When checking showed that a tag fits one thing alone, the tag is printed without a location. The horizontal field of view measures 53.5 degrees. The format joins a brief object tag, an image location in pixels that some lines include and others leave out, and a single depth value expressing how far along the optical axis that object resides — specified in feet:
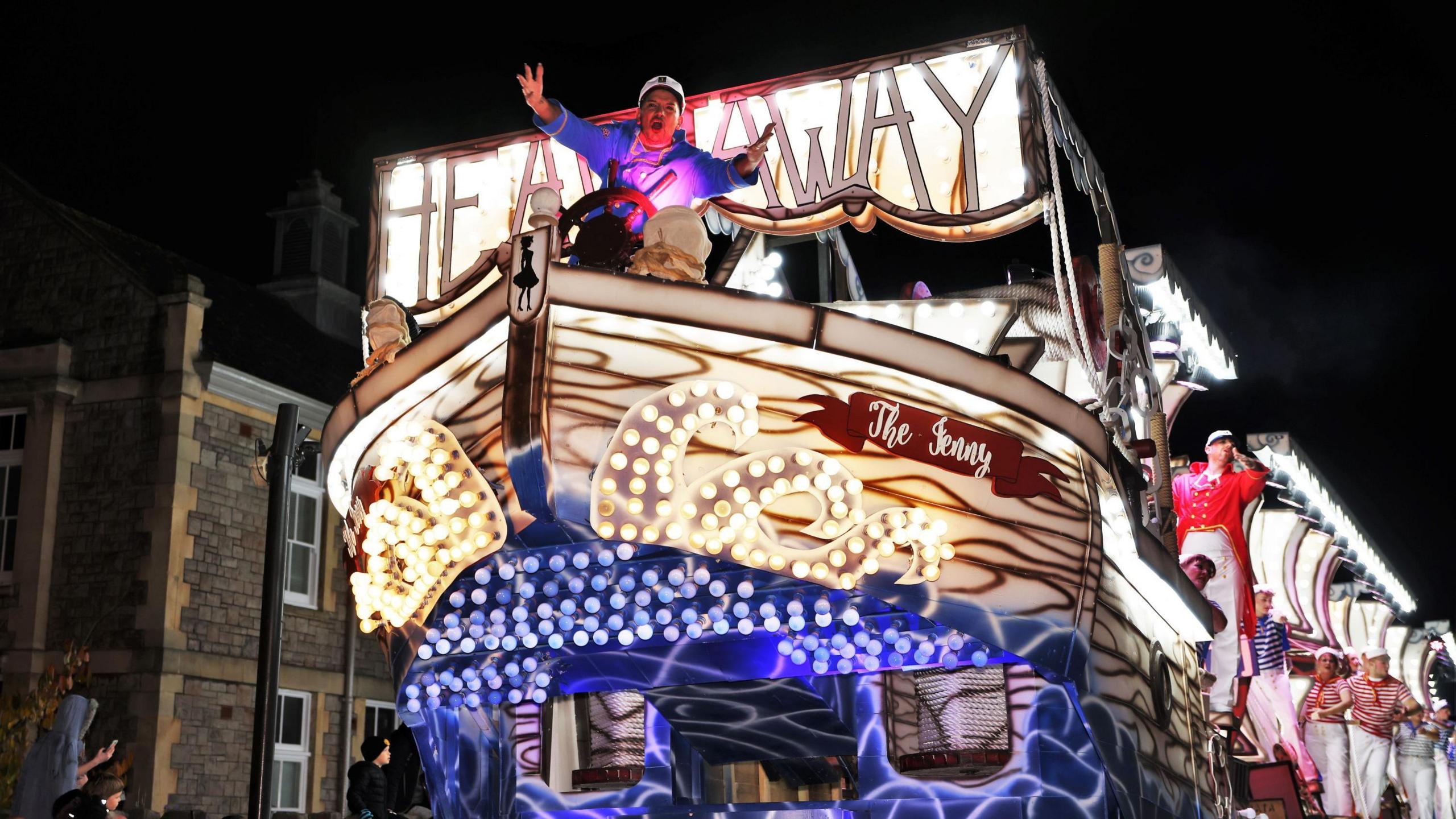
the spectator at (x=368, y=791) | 33.06
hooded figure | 29.09
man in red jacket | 36.35
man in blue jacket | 26.18
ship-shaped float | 21.67
